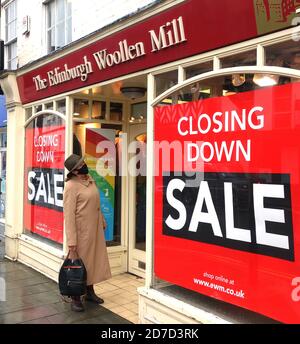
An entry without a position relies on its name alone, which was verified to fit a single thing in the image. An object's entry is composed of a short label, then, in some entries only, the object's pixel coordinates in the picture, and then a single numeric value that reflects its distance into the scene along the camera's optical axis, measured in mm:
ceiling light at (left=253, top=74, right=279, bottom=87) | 3212
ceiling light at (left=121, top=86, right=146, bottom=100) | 5531
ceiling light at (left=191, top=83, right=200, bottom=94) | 3938
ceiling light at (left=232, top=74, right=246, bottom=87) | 3501
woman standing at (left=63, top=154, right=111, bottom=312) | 4832
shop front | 3176
